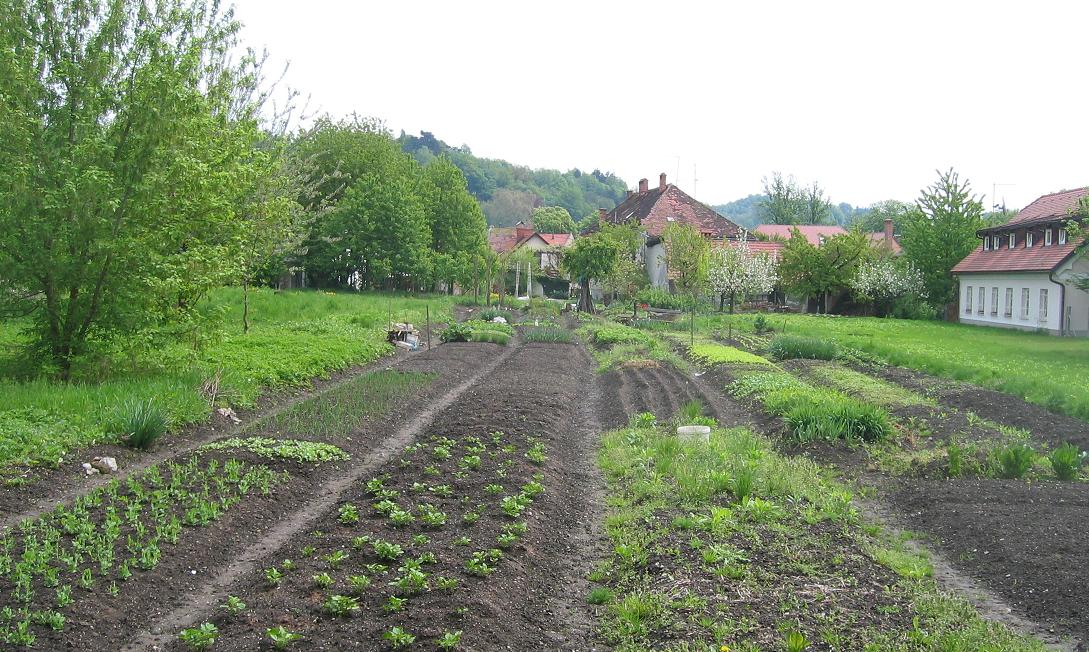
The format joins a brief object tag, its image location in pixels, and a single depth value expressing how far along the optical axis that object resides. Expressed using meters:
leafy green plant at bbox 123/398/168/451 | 10.86
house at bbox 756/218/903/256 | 75.88
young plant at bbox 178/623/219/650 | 5.67
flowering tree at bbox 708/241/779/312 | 39.53
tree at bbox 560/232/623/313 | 46.78
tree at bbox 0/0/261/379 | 13.14
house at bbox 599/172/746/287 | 61.69
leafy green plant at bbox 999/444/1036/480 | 10.56
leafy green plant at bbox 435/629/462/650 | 5.55
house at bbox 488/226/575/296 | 72.06
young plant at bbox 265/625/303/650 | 5.57
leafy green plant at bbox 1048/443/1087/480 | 10.35
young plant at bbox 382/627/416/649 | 5.59
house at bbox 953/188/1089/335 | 34.28
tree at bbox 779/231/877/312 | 47.75
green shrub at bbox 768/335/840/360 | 23.56
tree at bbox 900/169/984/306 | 48.34
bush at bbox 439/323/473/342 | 28.08
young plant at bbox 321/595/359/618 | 6.11
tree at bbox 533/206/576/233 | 114.81
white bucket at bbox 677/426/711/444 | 12.20
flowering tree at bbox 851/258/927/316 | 46.59
